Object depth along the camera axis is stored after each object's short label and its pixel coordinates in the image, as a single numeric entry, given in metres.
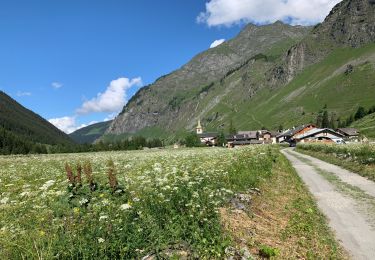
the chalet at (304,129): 197.43
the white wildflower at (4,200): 11.45
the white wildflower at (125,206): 9.48
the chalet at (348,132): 173.00
